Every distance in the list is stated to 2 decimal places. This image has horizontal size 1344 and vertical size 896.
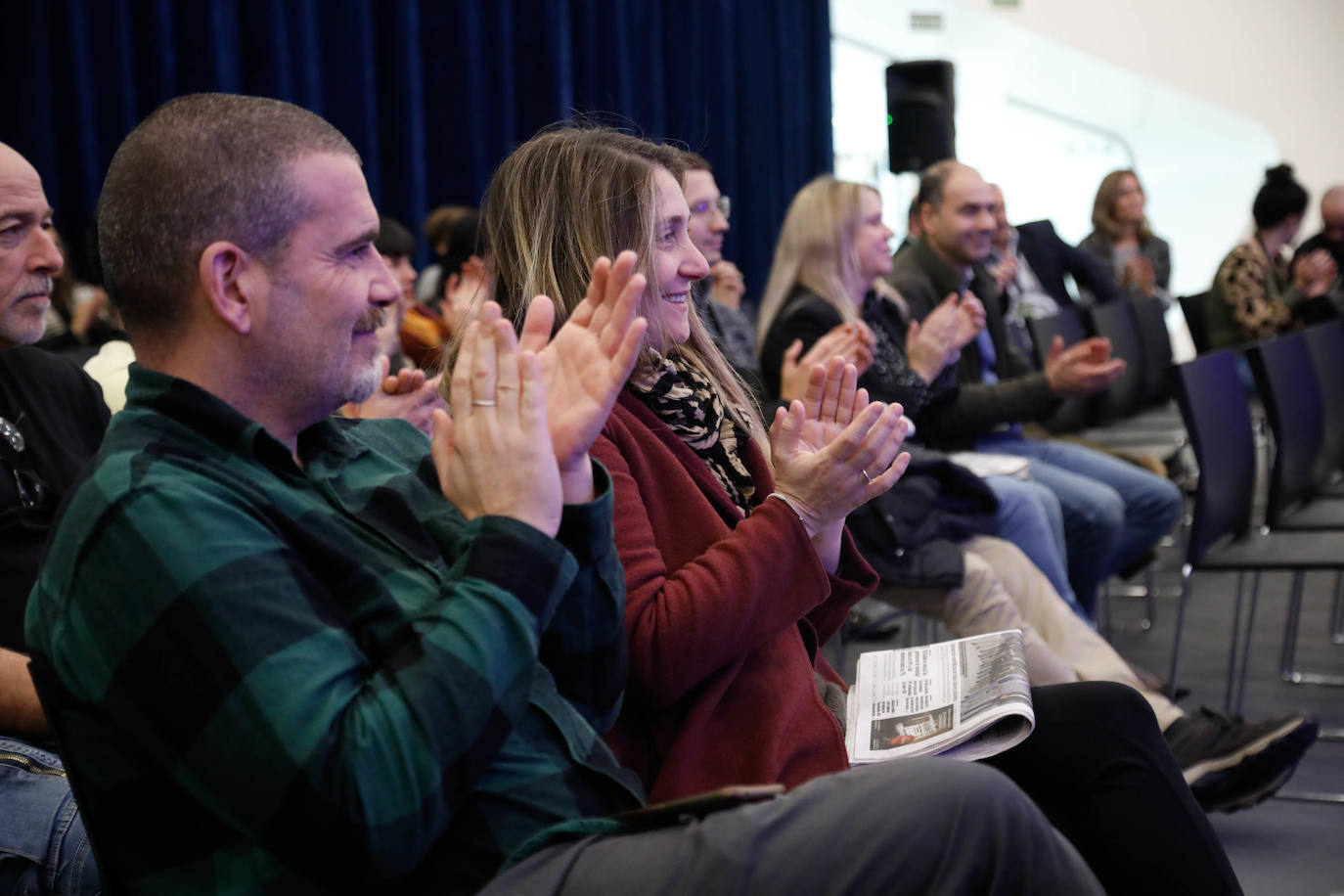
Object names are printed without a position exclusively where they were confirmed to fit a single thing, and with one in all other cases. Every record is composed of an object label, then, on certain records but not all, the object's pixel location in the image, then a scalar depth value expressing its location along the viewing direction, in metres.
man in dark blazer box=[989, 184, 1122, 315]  5.86
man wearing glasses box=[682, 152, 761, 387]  2.86
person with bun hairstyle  5.42
